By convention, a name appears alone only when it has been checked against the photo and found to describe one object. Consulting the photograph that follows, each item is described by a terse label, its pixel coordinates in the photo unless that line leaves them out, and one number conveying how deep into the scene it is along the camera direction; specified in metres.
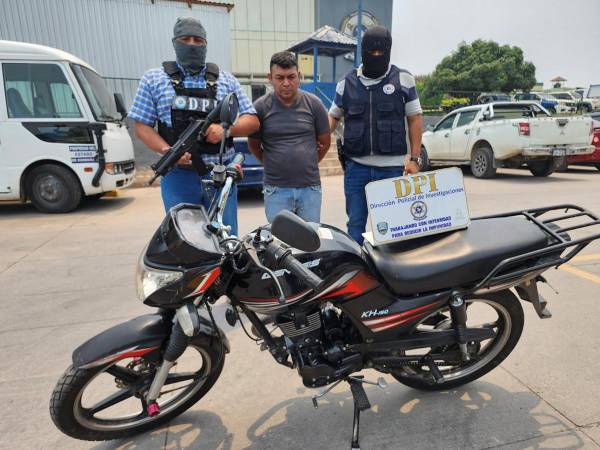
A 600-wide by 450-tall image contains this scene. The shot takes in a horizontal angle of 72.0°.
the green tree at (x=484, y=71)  36.88
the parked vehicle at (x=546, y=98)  17.03
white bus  6.10
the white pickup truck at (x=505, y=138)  8.61
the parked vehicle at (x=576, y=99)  19.38
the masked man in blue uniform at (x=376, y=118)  3.14
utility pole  13.10
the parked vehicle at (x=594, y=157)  9.77
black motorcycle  1.63
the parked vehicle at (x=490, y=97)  23.02
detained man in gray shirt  2.99
